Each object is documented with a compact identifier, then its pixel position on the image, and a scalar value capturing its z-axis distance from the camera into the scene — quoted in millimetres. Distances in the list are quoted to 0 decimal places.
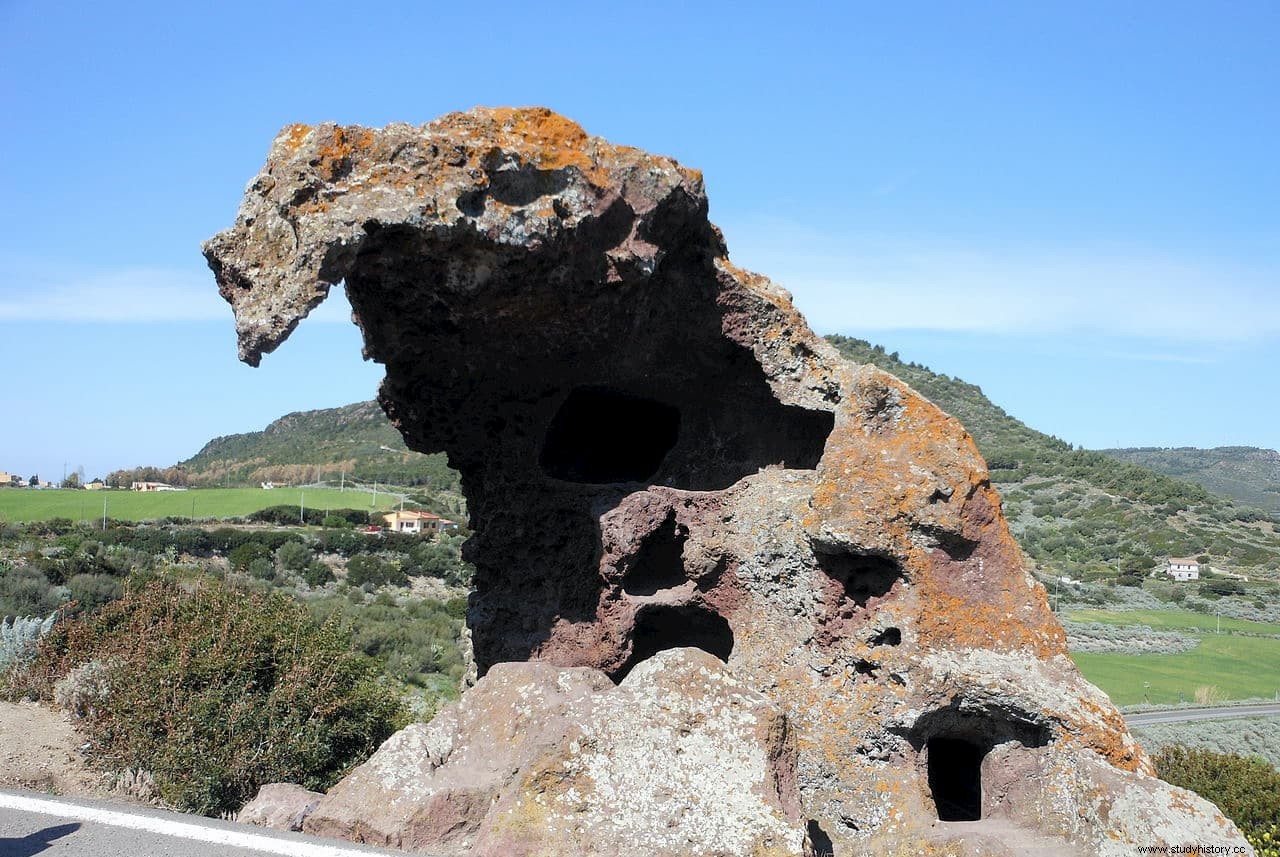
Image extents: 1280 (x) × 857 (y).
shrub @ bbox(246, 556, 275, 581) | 35609
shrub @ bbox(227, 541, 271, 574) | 36419
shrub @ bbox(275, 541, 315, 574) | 39050
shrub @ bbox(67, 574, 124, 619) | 24891
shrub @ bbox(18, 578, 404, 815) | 9430
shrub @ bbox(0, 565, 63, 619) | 22797
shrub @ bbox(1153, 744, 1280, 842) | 12820
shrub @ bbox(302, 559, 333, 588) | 36875
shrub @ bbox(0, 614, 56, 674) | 12971
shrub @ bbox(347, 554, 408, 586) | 38188
